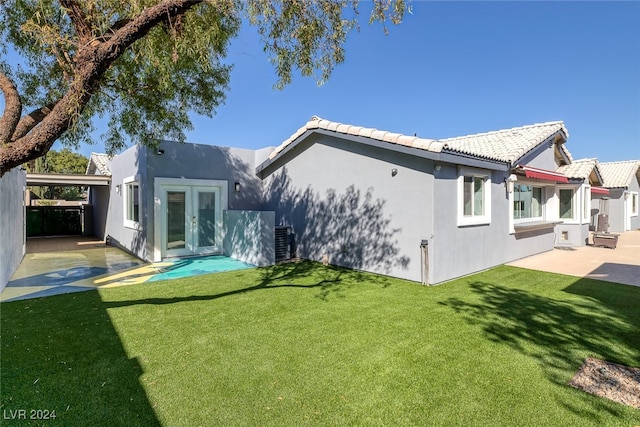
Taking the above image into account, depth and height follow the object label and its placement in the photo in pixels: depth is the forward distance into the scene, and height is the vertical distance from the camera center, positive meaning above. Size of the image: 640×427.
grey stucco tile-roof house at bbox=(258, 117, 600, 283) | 11.27 +0.71
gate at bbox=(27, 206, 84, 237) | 27.58 -0.82
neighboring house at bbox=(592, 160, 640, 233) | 30.83 +1.42
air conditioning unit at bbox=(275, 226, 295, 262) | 15.95 -1.64
